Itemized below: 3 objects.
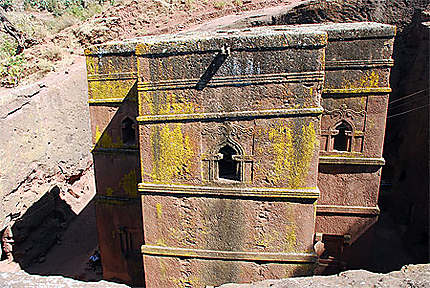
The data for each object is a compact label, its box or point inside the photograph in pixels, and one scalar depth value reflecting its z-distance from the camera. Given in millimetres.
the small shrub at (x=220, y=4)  15727
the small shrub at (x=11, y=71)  10477
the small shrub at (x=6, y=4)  15961
